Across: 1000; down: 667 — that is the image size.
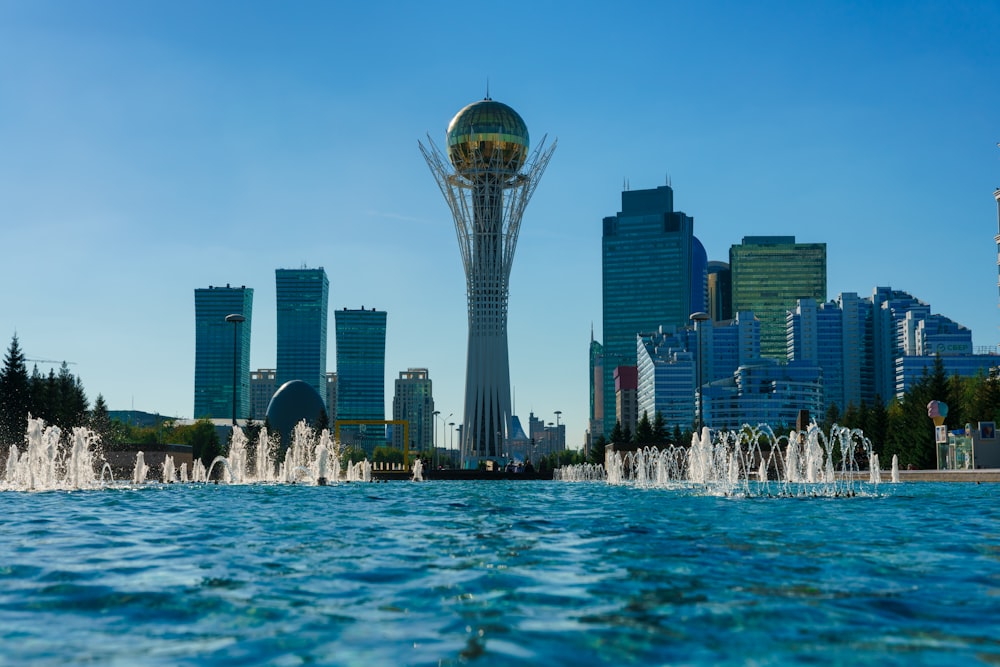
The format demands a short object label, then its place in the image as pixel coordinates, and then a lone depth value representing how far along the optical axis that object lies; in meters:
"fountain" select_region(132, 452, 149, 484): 60.06
